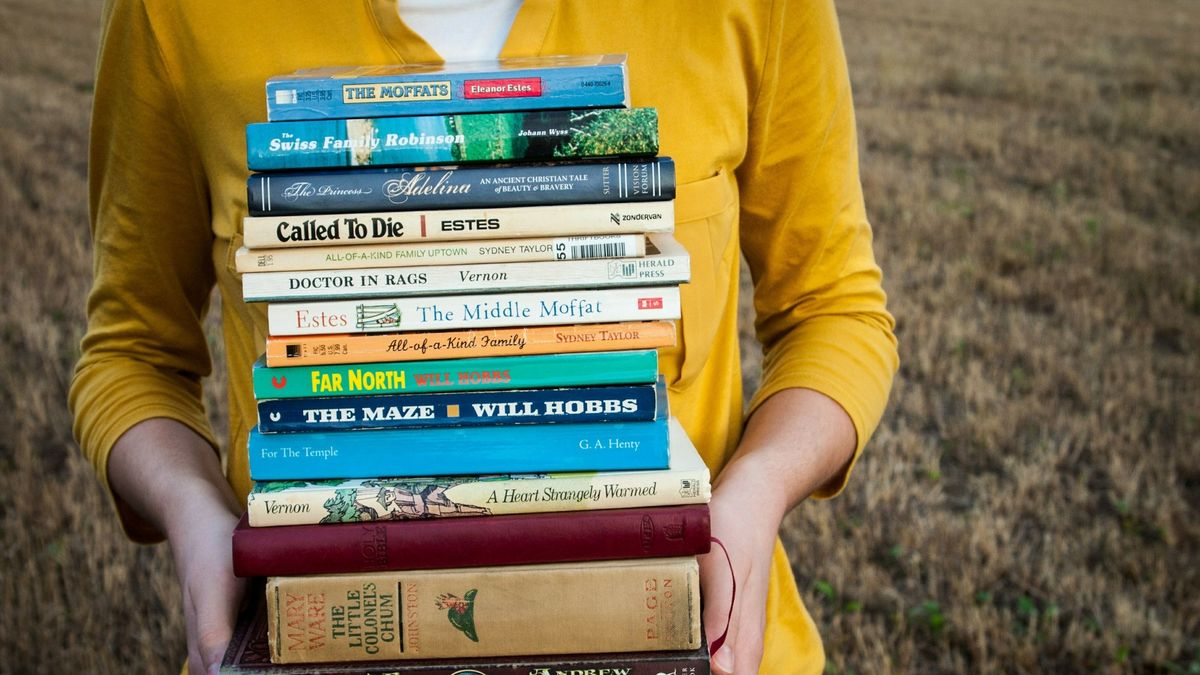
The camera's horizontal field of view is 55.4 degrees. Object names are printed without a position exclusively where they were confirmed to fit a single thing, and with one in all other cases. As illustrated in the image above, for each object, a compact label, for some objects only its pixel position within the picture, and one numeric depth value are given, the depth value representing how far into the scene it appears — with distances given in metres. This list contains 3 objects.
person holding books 1.33
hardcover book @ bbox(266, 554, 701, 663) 1.14
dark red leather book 1.13
